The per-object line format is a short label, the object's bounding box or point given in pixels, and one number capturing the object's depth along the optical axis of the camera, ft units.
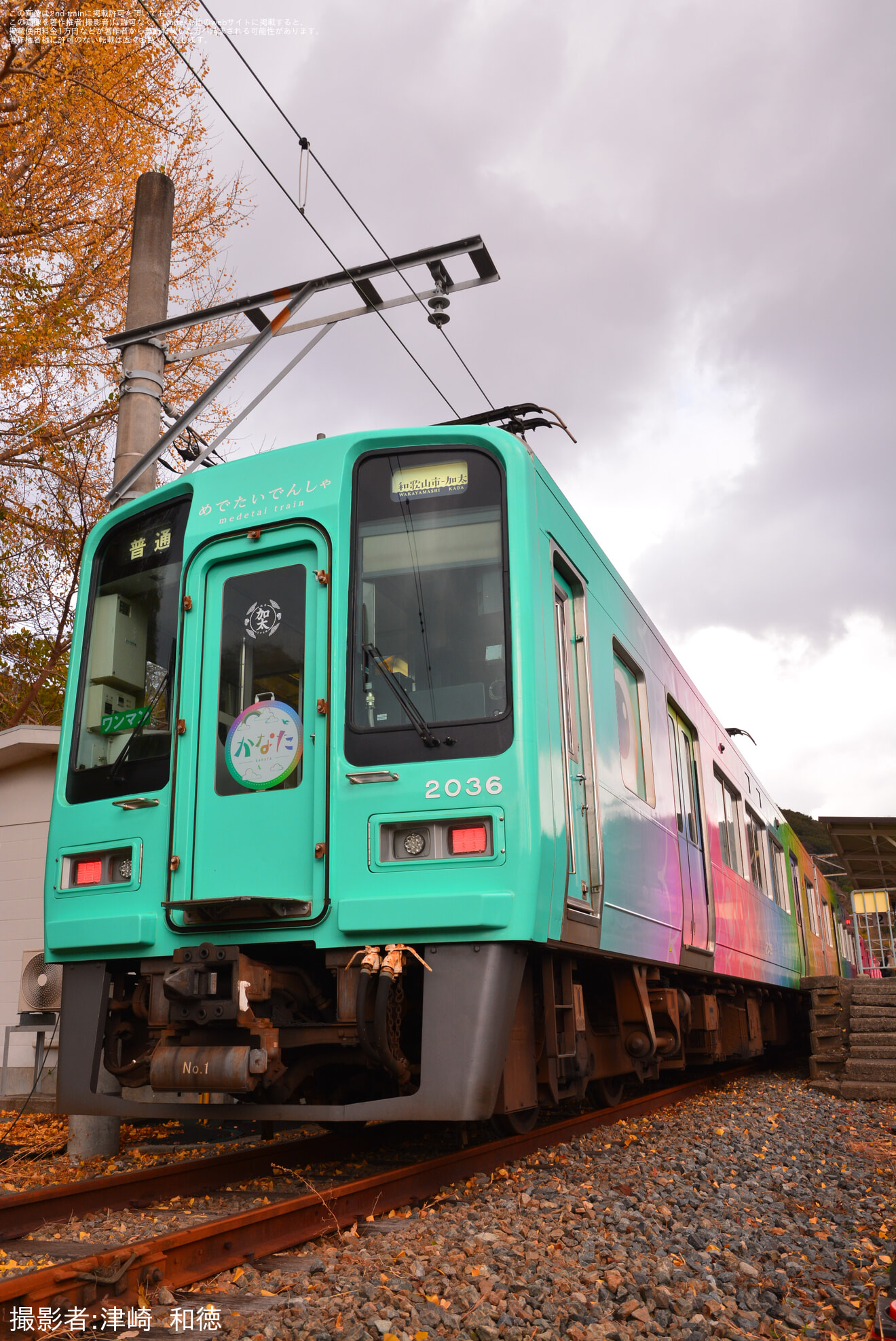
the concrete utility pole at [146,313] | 22.79
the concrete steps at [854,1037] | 32.12
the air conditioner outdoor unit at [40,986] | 25.98
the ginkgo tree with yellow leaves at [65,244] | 39.47
